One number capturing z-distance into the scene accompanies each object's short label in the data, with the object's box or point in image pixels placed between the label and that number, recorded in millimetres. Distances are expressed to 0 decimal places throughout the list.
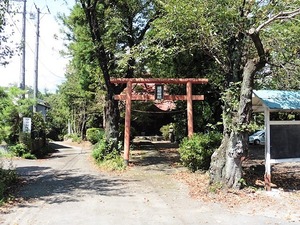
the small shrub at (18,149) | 18047
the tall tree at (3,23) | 9273
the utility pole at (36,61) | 20703
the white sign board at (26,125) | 18812
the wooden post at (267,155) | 9211
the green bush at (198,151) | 12117
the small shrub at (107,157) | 13541
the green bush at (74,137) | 31405
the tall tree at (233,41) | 8906
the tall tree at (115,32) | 15086
